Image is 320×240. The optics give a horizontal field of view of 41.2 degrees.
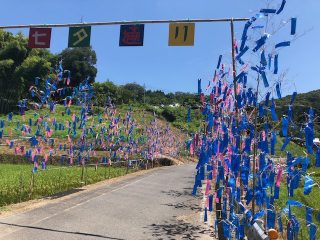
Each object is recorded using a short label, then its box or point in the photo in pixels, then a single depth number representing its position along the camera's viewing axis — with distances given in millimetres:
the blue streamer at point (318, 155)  5032
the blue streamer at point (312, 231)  5250
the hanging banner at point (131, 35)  9625
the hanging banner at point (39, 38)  10438
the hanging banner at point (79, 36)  10031
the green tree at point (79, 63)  70375
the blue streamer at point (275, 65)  5648
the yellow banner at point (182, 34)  9164
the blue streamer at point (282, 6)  5551
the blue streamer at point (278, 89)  5680
